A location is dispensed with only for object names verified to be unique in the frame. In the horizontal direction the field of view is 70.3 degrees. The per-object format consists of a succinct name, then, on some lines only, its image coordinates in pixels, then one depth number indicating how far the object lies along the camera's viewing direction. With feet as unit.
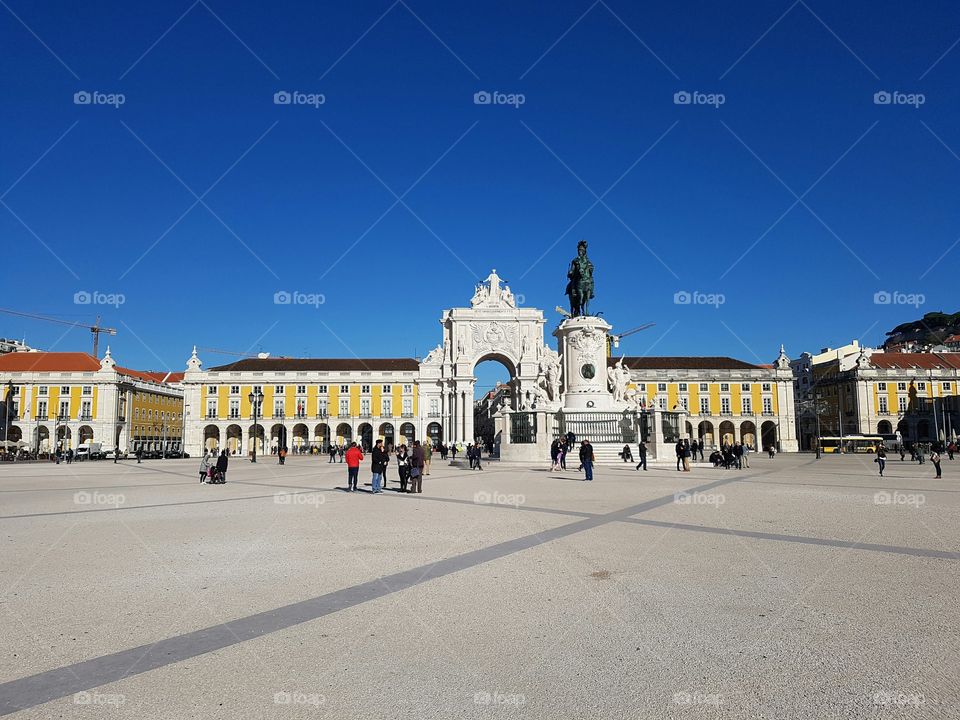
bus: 212.64
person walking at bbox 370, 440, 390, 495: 54.24
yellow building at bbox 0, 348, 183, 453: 250.78
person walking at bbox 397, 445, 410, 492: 54.90
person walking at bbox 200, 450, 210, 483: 67.15
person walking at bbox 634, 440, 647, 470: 81.15
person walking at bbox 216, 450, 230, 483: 66.74
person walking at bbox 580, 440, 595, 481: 63.57
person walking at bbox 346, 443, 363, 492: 55.98
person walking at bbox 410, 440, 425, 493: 52.07
